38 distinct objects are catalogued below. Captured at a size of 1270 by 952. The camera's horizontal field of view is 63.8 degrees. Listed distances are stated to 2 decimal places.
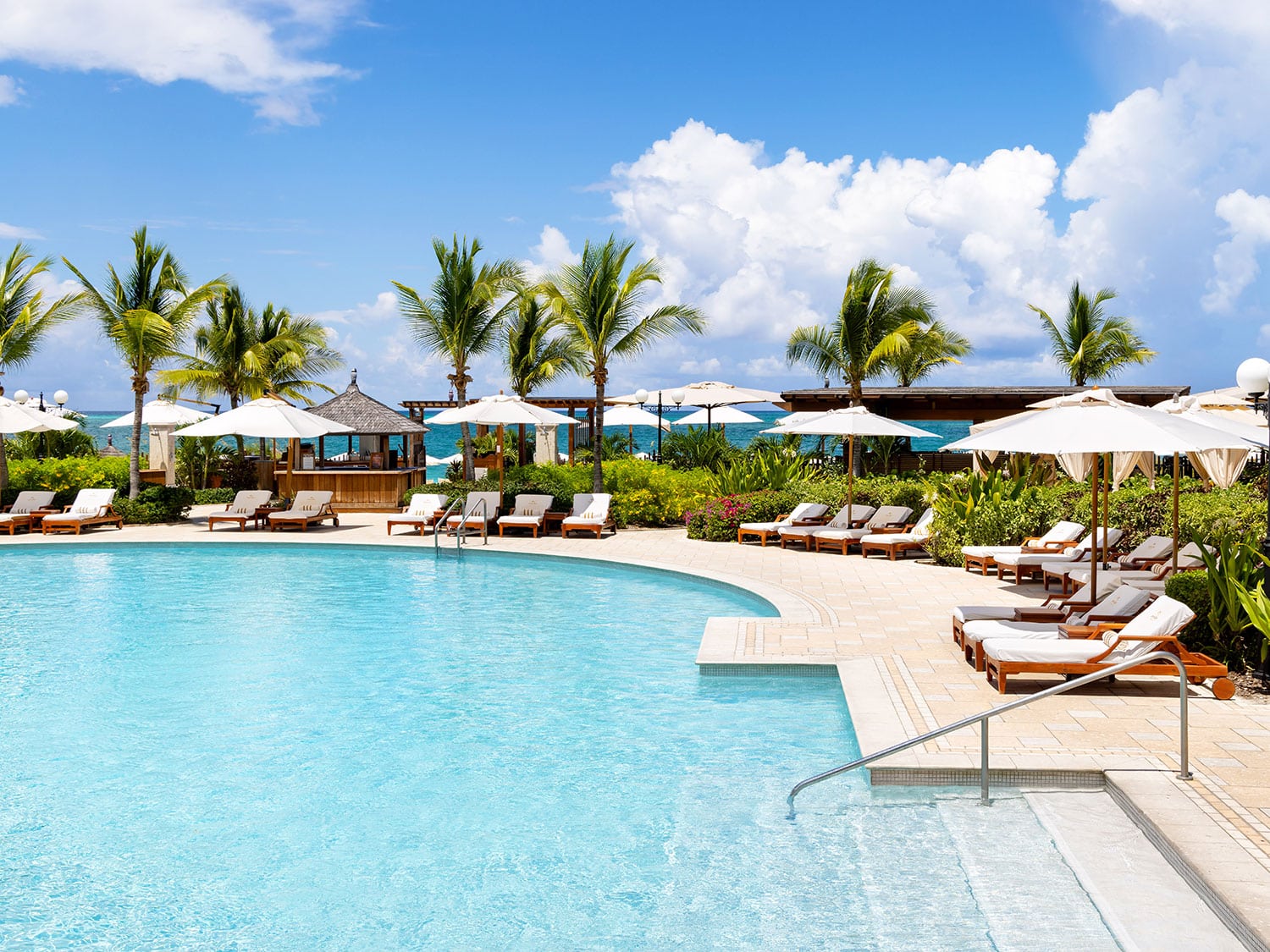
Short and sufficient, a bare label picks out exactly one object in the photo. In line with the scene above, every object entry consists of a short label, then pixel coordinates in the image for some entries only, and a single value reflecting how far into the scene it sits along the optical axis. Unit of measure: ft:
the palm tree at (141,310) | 72.02
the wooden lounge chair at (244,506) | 67.46
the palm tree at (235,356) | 90.27
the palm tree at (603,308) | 71.05
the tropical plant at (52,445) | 87.51
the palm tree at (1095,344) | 111.24
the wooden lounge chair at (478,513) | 64.03
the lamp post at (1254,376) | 28.12
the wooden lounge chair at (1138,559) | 39.91
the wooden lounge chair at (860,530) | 55.06
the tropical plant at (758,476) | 66.73
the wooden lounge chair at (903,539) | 52.37
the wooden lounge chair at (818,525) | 56.85
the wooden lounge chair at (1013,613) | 29.91
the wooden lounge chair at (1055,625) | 27.24
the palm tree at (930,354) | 104.78
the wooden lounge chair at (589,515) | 62.95
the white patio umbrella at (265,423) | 65.62
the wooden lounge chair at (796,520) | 58.80
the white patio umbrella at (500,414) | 63.21
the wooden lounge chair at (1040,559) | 42.39
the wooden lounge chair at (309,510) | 68.54
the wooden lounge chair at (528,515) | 63.93
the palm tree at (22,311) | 72.59
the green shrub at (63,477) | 74.43
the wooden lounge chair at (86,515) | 66.39
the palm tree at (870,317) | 84.07
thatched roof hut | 86.78
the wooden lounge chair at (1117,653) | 24.84
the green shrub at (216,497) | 82.58
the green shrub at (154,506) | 72.02
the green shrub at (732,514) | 61.98
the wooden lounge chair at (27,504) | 68.29
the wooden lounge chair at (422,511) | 65.05
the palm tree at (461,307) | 80.48
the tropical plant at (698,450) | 80.84
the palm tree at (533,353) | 94.43
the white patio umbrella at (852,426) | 55.01
